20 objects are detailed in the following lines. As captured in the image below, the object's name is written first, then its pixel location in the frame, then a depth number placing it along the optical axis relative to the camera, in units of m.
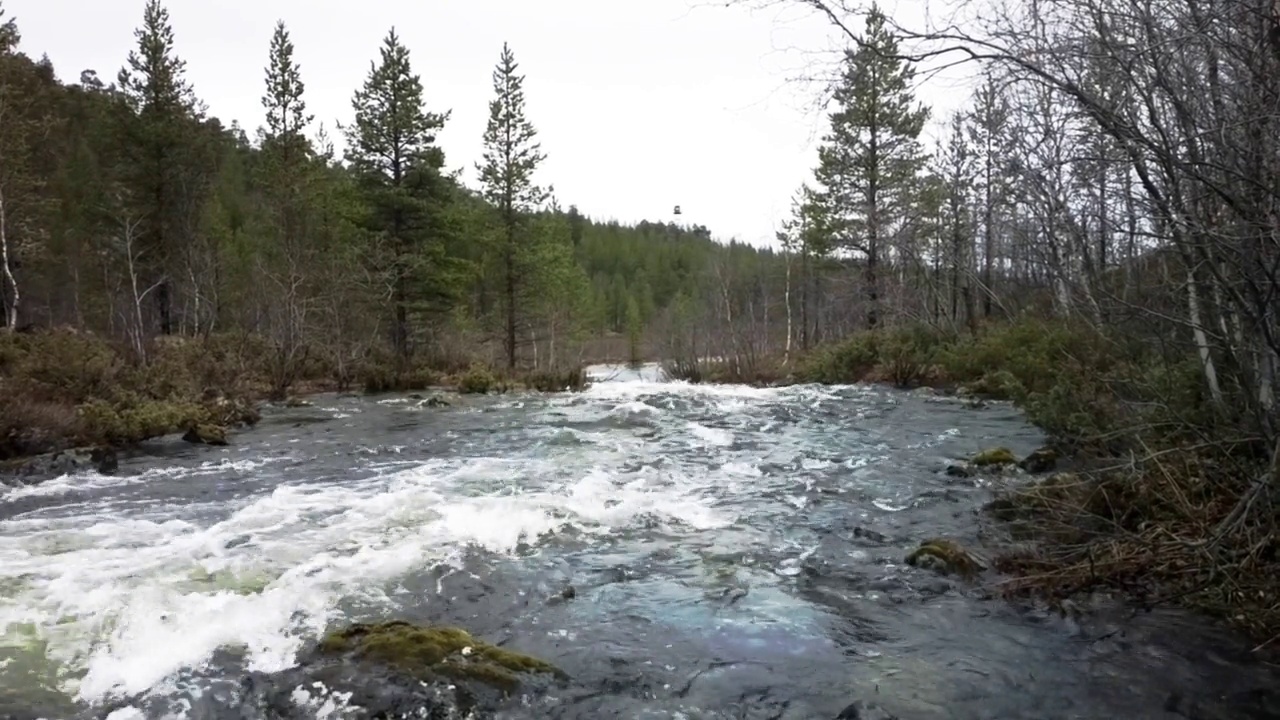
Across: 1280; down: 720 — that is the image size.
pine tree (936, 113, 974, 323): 22.62
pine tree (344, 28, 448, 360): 26.38
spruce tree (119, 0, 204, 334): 29.05
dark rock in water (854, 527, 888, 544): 7.33
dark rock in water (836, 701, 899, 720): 4.26
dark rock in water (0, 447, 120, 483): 10.28
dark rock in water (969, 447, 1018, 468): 9.86
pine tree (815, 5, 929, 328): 28.62
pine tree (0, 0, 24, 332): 22.69
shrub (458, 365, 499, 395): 22.45
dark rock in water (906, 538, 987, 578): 6.39
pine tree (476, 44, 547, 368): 30.98
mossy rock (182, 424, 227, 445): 13.02
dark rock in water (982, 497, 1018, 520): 7.67
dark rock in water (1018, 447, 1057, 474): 9.33
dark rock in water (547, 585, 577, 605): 6.02
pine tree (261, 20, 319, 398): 22.53
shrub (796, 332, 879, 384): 24.52
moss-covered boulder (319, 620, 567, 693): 4.66
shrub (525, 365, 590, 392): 23.30
